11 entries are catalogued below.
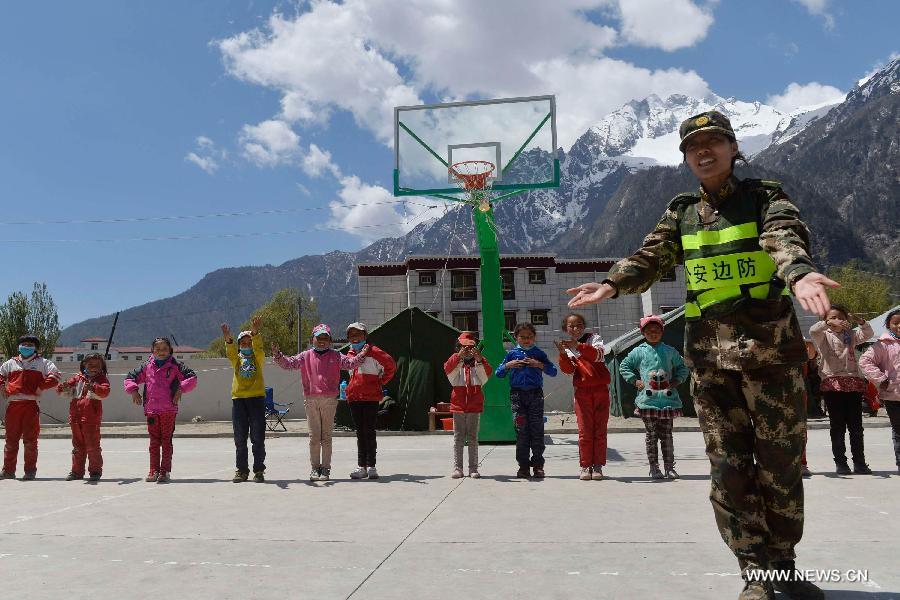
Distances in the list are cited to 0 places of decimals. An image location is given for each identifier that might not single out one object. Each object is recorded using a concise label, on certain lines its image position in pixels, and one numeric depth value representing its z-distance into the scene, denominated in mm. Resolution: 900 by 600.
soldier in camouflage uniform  2537
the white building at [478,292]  48188
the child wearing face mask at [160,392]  6973
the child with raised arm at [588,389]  6406
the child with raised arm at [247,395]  6875
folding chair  16072
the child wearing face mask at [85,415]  7246
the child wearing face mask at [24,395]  7535
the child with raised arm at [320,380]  6860
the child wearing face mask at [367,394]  6918
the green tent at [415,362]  15109
